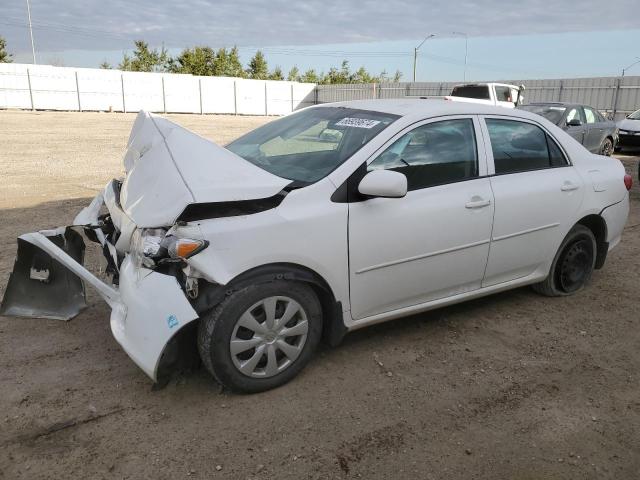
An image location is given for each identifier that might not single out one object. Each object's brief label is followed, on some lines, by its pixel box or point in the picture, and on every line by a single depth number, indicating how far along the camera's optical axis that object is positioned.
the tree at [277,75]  67.44
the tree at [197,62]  55.16
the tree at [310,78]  72.44
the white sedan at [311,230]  2.89
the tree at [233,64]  58.03
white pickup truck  16.80
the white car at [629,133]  15.43
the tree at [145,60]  56.25
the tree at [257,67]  61.31
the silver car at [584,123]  12.77
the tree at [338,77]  72.19
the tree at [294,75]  70.69
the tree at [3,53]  53.91
